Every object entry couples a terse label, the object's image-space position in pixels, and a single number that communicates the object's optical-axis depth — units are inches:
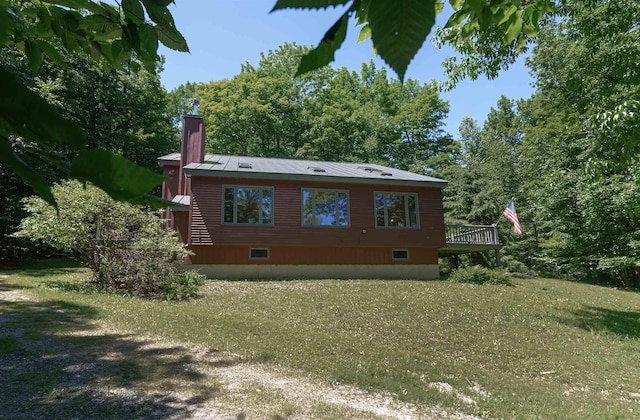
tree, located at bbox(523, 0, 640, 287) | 281.4
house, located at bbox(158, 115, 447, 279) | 564.7
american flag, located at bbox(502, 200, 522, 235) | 671.8
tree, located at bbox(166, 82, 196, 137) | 1397.9
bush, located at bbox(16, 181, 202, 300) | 372.2
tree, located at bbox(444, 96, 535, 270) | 909.2
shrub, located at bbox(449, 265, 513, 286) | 598.5
